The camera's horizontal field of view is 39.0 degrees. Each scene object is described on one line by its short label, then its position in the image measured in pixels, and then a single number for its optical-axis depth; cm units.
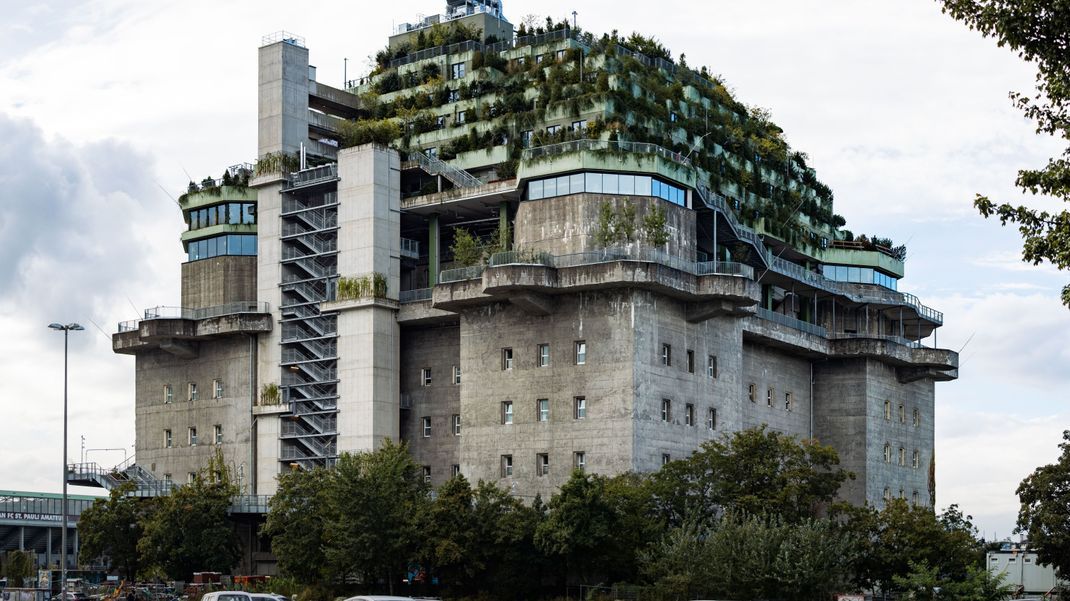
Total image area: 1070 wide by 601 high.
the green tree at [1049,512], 9775
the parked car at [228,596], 7238
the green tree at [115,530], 11925
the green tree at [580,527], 9019
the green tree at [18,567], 13188
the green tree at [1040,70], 4453
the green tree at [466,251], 11494
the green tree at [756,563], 7975
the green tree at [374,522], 9644
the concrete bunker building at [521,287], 10806
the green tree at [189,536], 11406
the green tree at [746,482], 9625
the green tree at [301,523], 10238
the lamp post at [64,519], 8556
